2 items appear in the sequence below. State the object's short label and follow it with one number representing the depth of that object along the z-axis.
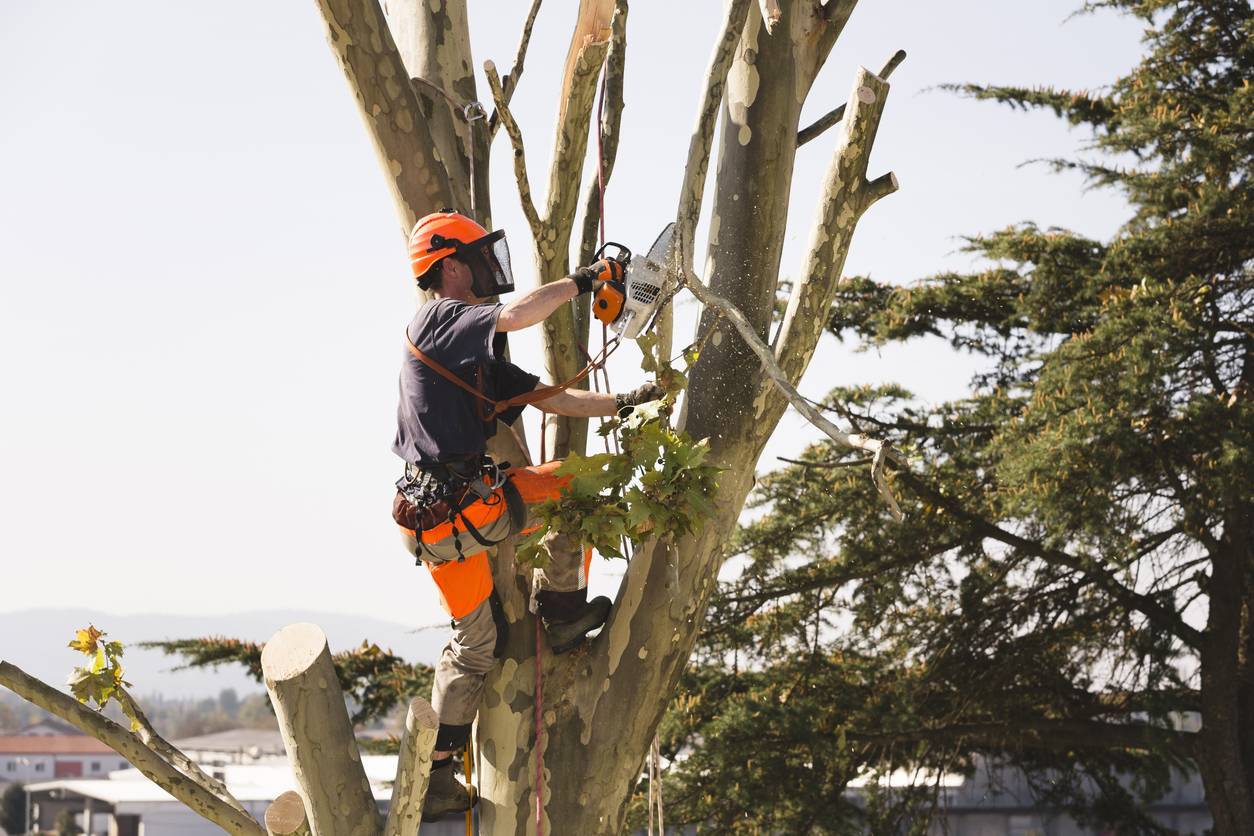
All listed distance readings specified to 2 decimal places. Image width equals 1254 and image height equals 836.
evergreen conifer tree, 18.28
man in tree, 7.71
